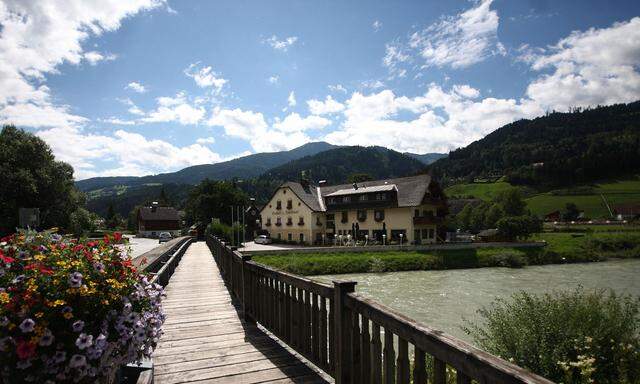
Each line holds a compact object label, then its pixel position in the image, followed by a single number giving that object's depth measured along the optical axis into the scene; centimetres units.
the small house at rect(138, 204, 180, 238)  8075
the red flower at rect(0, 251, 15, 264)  262
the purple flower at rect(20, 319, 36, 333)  228
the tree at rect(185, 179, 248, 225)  7012
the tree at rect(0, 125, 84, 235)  2822
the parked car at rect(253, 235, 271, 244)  5038
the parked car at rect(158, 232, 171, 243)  5162
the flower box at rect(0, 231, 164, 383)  237
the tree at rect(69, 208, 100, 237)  3125
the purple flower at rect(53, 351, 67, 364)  239
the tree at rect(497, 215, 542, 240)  4569
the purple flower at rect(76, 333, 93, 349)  240
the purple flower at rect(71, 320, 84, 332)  244
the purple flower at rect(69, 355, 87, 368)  240
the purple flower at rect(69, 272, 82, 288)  252
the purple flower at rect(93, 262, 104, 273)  282
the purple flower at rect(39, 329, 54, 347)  233
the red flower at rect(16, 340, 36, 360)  225
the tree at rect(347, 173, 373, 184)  8744
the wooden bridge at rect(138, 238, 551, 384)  233
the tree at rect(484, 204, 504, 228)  6591
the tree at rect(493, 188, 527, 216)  6378
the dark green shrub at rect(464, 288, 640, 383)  661
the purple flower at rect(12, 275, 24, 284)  248
